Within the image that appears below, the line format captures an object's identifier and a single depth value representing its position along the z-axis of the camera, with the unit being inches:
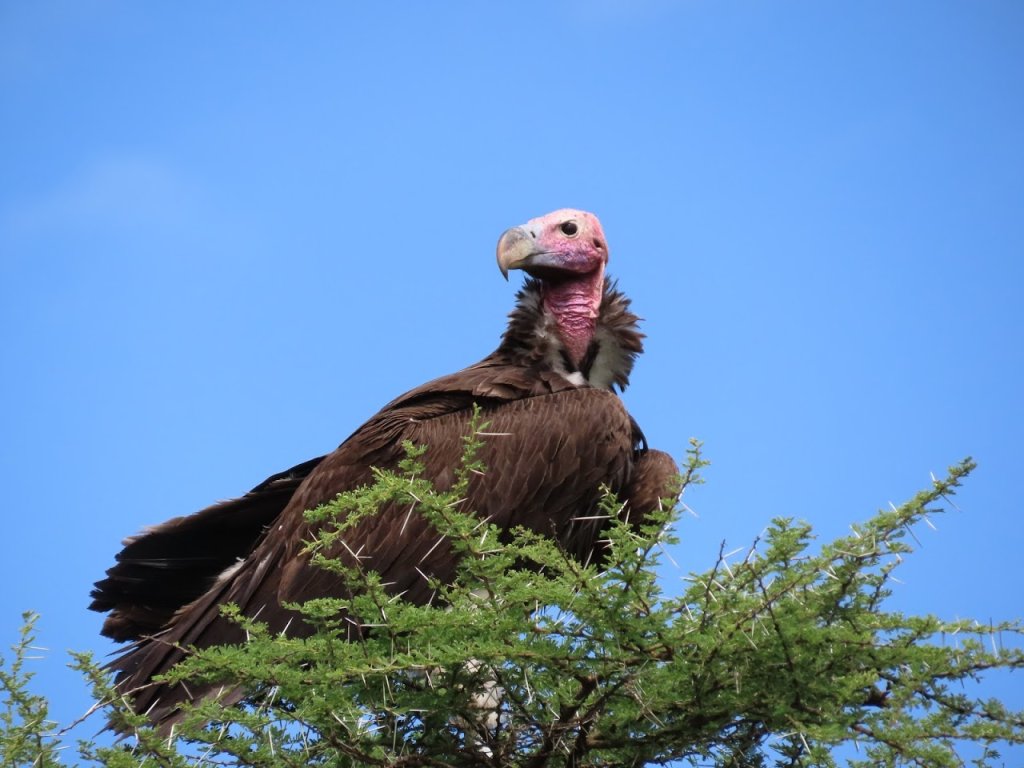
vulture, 550.6
